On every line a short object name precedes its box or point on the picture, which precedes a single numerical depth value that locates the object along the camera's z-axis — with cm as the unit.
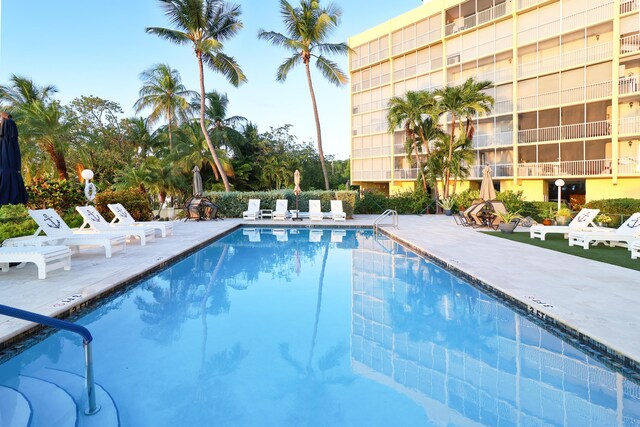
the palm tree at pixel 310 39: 2161
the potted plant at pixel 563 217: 1158
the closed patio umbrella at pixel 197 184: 1789
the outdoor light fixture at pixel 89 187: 1199
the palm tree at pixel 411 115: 2108
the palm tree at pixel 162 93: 2784
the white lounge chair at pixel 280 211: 1719
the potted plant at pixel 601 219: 1089
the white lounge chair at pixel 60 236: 733
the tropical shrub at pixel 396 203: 2128
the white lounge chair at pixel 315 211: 1722
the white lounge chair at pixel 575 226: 1001
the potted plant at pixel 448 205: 1992
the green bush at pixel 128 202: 1446
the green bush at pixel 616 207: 1270
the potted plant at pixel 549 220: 1267
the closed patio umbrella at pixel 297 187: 1753
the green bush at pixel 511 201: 1592
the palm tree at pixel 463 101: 1981
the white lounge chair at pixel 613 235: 835
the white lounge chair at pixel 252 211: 1744
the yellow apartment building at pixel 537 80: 2086
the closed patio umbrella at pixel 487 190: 1460
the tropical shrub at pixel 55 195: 1343
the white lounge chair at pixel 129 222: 1096
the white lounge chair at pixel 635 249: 742
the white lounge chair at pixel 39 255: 598
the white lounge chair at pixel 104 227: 940
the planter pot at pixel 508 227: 1213
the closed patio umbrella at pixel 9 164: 720
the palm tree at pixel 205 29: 1933
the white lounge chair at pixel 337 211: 1694
